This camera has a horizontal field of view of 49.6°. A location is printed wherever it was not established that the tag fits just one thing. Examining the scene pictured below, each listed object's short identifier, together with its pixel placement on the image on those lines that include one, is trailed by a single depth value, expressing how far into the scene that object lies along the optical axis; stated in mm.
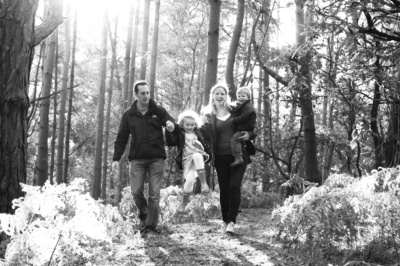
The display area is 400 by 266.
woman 5234
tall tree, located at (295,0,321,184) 9641
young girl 5770
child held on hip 5207
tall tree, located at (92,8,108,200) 13023
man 5398
